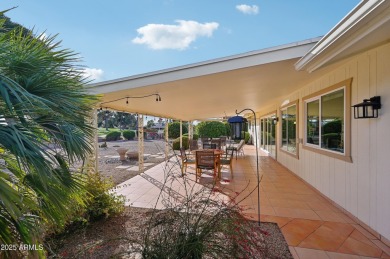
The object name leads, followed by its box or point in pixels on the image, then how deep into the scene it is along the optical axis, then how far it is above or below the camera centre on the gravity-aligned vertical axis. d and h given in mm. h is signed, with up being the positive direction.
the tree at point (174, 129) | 22469 +13
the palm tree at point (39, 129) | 1285 +9
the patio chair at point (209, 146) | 9859 -845
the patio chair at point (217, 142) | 10003 -729
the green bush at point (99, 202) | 3455 -1269
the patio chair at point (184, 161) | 6779 -1106
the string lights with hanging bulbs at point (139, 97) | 4703 +777
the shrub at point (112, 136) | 28469 -890
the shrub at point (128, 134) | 30466 -694
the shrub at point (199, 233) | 1721 -959
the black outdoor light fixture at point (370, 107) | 2945 +316
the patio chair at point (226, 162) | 6752 -1139
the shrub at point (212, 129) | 20156 -17
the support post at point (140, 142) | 7844 -530
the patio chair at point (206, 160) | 6074 -955
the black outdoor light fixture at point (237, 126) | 4770 +62
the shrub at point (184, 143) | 15412 -1069
